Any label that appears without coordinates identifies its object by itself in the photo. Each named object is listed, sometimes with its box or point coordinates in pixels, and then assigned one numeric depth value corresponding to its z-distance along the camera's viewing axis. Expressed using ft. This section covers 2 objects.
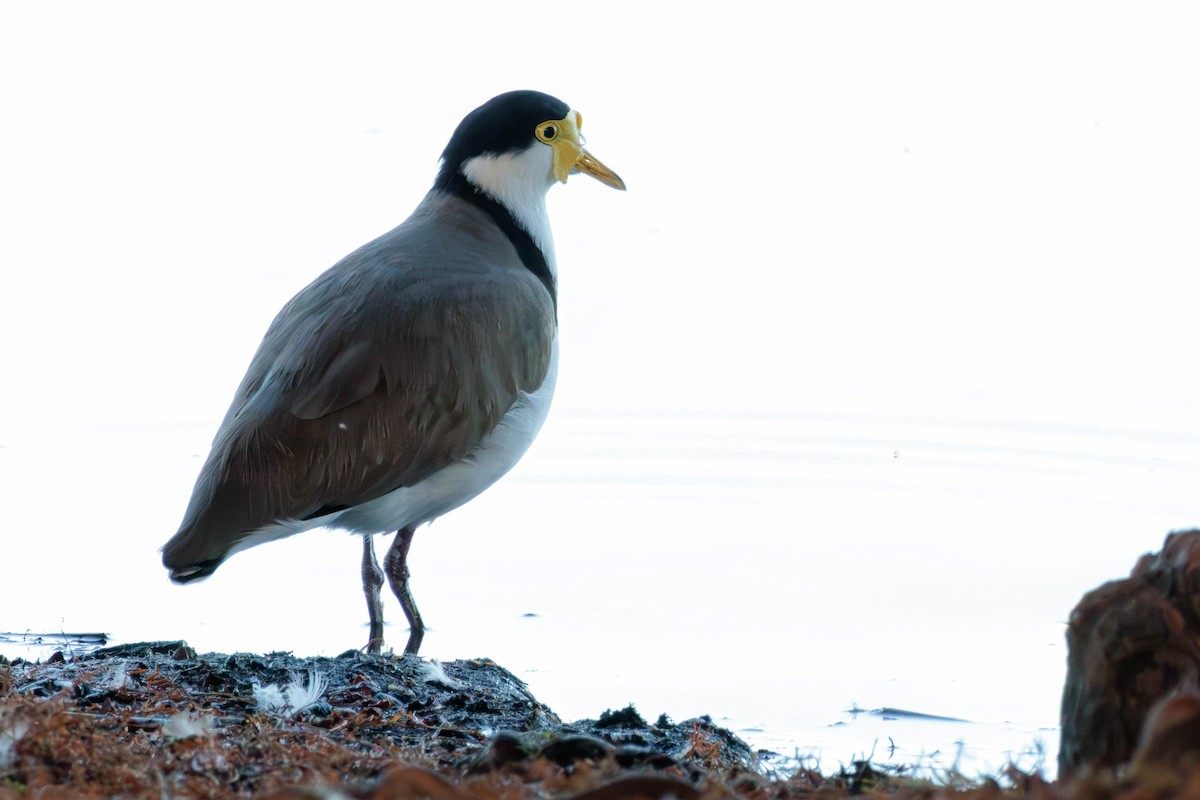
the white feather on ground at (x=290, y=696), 27.45
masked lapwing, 33.71
